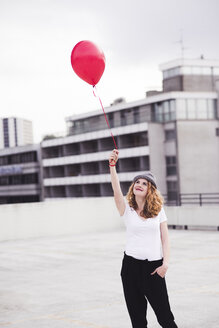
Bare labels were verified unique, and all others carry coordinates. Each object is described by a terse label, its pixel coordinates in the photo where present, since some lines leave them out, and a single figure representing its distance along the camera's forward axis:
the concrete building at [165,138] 65.75
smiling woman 5.06
